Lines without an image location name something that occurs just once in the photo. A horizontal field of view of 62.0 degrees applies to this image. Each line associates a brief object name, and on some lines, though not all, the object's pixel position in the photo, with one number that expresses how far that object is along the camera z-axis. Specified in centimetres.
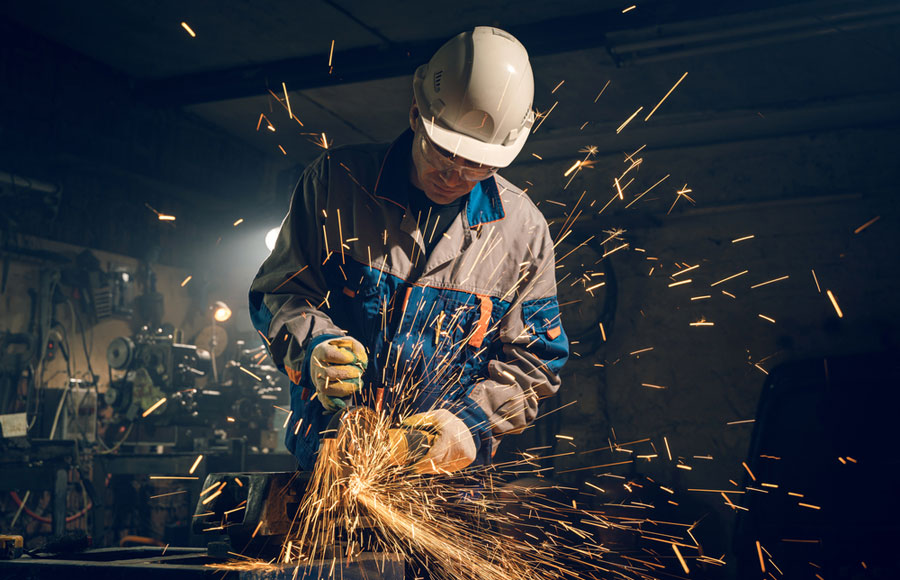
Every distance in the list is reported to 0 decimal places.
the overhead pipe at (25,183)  547
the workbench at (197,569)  133
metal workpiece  151
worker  213
